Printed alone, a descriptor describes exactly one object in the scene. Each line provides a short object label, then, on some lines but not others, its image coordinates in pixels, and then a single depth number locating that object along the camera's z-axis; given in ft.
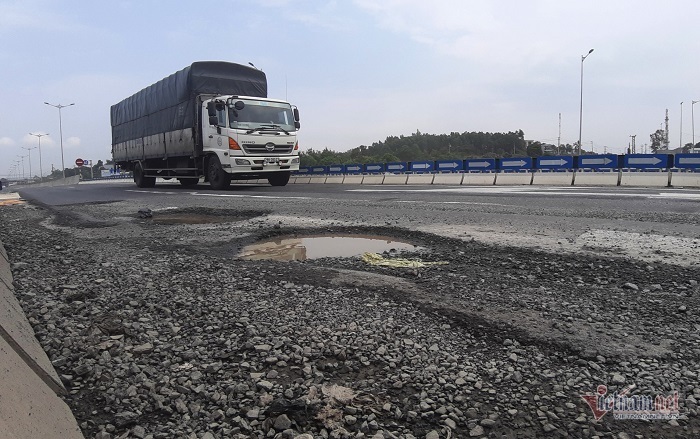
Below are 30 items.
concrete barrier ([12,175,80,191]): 171.78
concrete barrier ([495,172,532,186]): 64.54
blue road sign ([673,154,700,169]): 54.10
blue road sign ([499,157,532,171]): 69.03
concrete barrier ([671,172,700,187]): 50.90
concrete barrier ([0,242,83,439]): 5.17
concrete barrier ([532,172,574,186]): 61.11
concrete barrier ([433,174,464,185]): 71.84
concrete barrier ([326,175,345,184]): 89.86
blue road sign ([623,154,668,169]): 56.44
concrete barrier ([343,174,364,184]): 87.45
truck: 50.03
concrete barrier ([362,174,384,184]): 82.89
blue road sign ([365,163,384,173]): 90.58
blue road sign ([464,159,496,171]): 73.87
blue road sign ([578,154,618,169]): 60.64
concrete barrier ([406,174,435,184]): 74.59
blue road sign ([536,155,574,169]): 65.00
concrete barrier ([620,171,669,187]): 53.36
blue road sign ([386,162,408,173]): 87.61
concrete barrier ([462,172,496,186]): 67.87
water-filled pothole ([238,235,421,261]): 16.69
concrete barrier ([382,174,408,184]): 78.38
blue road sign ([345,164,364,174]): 92.99
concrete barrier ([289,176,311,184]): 97.45
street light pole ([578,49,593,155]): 122.02
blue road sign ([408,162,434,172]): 84.07
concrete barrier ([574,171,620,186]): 56.41
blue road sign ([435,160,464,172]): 78.07
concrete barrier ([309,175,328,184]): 94.84
